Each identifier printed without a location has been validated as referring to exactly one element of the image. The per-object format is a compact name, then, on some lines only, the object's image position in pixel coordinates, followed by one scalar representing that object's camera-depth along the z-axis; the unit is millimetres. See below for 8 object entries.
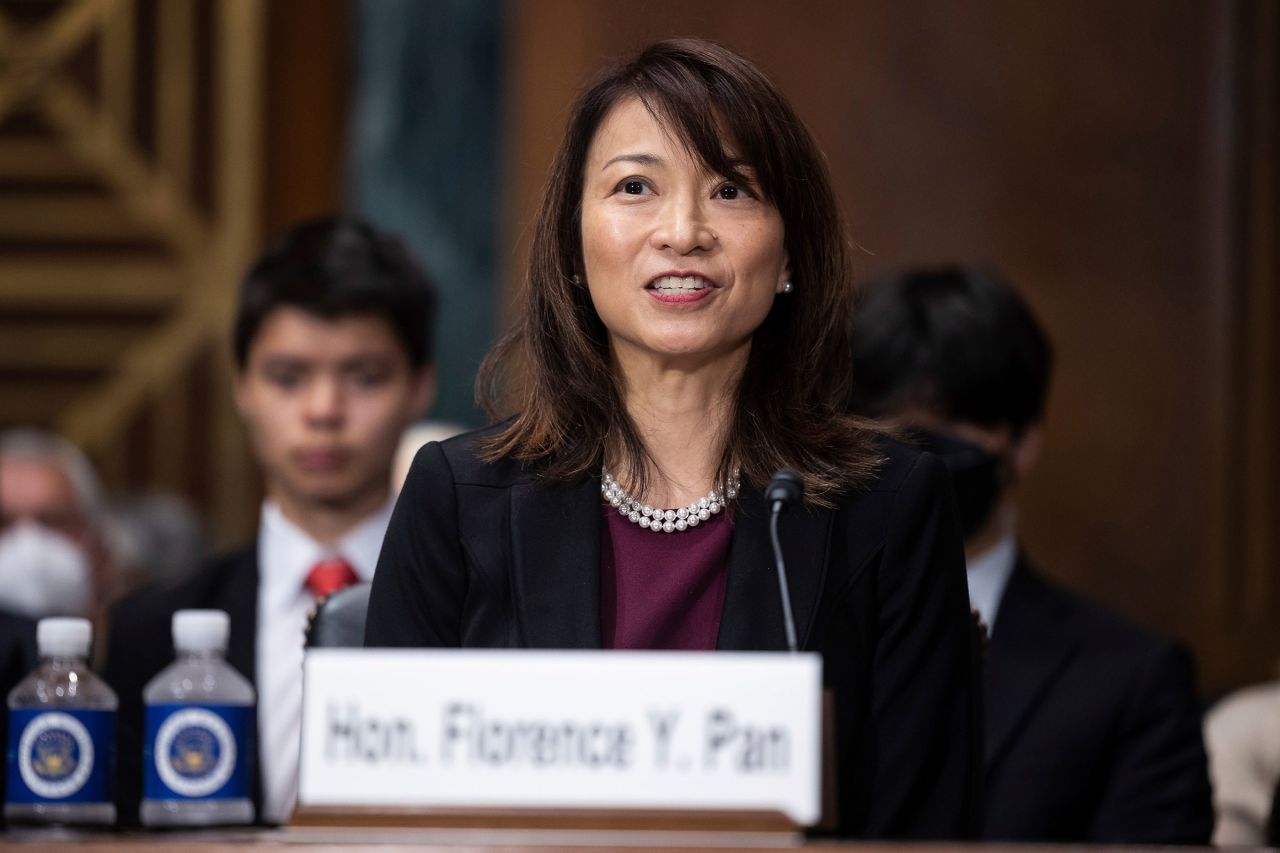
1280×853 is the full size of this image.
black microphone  3429
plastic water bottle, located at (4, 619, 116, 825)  4172
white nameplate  2990
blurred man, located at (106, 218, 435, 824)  5949
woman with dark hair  3885
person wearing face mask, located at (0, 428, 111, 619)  8602
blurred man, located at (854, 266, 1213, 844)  5637
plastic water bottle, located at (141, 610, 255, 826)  4187
